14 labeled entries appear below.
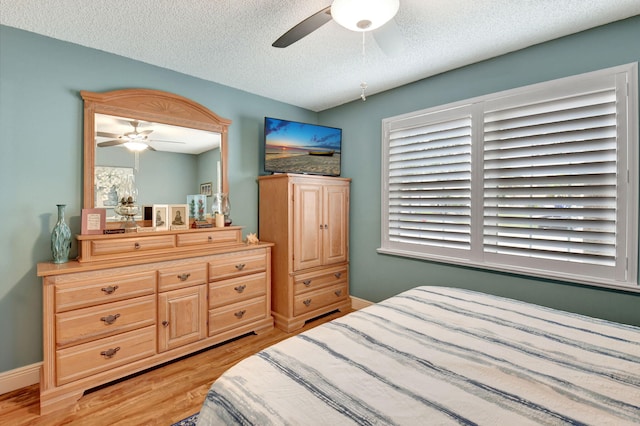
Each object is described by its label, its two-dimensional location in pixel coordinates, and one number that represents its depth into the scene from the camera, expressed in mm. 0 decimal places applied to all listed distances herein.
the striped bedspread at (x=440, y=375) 895
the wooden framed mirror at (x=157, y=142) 2350
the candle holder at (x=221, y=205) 2998
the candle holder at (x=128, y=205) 2420
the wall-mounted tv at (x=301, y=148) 3258
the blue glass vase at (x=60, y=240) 2076
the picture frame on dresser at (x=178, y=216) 2691
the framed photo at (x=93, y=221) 2213
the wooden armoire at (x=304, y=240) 3059
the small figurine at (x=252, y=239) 3074
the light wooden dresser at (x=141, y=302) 1892
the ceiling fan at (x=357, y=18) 1468
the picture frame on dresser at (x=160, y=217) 2594
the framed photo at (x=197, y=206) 2848
